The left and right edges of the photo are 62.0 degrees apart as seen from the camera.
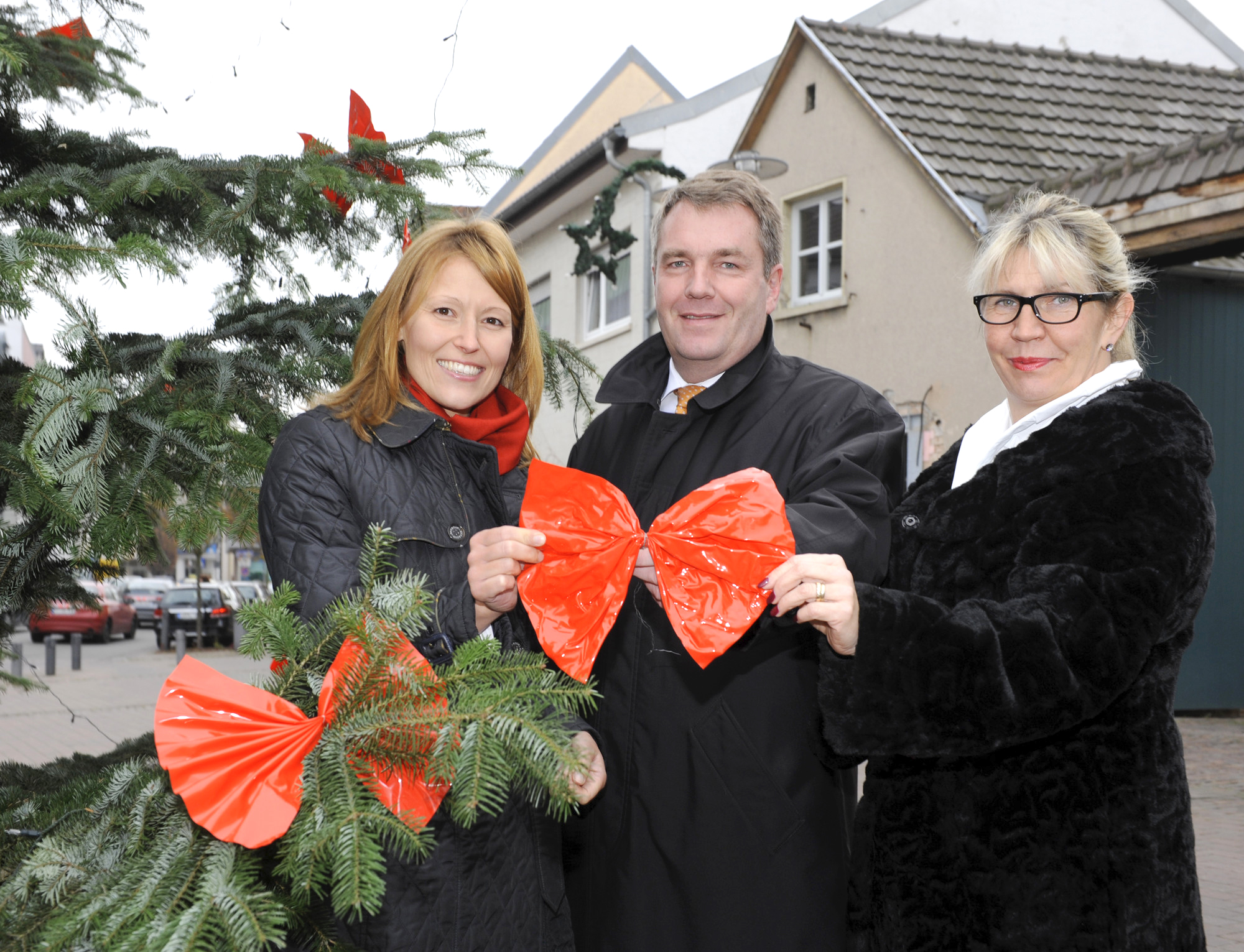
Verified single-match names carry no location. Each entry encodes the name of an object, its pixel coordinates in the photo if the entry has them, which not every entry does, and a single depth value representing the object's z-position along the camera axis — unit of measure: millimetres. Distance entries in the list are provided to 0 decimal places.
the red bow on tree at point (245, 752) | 1356
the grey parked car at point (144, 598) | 28078
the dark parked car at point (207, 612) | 21859
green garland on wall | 8141
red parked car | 21844
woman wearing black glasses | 1681
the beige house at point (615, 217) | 13008
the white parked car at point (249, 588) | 25203
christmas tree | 2332
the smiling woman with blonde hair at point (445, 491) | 1836
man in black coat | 2066
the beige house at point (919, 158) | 9562
